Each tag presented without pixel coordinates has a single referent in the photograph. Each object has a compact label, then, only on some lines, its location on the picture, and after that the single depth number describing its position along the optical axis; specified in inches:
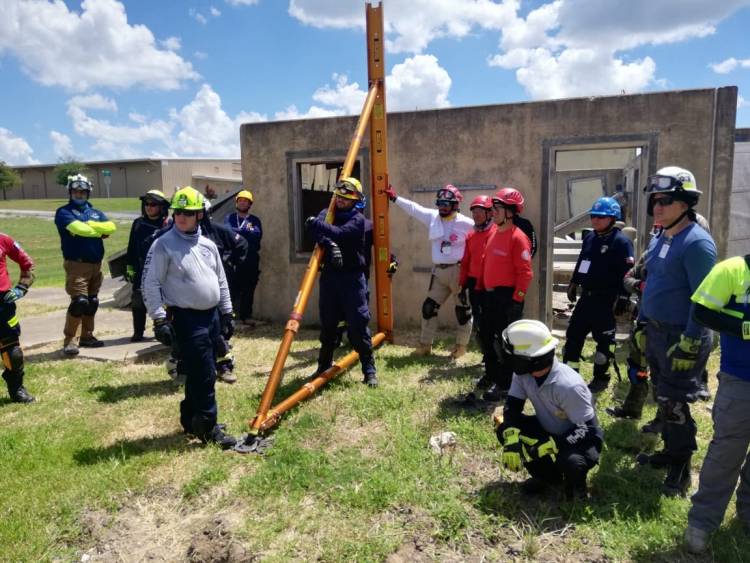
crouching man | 136.6
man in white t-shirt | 259.4
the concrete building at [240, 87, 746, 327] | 271.4
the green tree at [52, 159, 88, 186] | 2182.7
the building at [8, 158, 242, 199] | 2079.2
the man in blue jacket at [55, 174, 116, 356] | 272.1
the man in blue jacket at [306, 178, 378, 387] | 221.9
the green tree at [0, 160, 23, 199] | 2224.4
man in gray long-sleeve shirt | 172.6
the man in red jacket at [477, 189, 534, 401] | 207.2
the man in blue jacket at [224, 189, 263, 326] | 333.7
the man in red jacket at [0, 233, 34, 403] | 208.7
